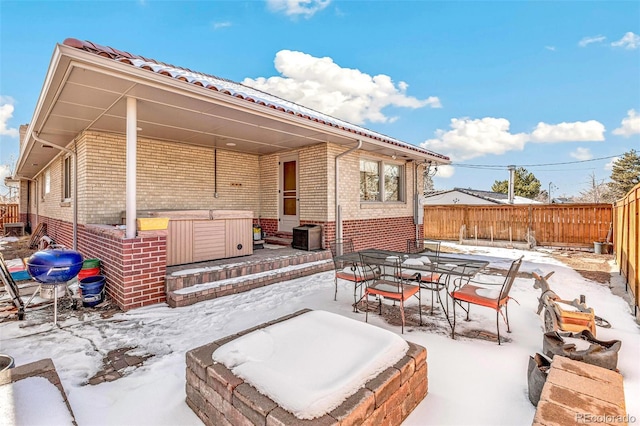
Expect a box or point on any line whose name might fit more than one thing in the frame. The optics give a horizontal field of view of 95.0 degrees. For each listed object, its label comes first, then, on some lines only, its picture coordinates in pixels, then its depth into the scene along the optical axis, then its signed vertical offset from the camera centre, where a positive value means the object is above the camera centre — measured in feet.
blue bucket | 13.58 -3.73
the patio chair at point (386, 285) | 11.38 -3.12
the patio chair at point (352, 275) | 13.98 -3.20
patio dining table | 12.59 -2.51
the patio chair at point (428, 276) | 13.44 -3.20
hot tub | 17.21 -1.51
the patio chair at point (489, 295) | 10.34 -3.12
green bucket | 14.96 -2.73
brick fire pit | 4.97 -3.57
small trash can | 30.14 -3.80
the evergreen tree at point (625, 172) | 77.36 +10.48
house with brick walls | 13.26 +3.59
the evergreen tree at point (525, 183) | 90.74 +8.50
